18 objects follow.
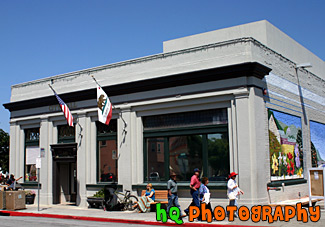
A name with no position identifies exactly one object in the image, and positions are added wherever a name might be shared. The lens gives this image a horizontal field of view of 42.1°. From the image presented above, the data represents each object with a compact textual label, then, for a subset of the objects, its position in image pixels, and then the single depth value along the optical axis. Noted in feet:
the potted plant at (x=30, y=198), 76.59
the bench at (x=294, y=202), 54.24
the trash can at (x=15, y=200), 66.18
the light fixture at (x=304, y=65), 69.34
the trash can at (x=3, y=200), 67.05
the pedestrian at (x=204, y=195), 48.10
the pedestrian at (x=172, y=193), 51.37
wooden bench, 60.90
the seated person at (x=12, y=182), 73.46
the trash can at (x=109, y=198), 62.95
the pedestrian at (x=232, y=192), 47.96
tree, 105.50
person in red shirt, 49.83
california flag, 62.90
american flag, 68.55
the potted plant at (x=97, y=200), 65.51
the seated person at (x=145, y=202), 58.75
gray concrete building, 56.39
